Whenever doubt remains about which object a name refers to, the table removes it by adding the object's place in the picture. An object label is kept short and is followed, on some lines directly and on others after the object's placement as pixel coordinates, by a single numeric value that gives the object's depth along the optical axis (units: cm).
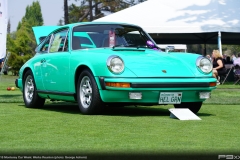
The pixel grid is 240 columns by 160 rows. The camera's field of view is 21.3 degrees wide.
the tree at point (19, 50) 4450
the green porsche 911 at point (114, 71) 833
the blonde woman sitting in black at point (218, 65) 2064
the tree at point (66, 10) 4899
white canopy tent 2347
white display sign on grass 806
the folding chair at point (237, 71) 2330
